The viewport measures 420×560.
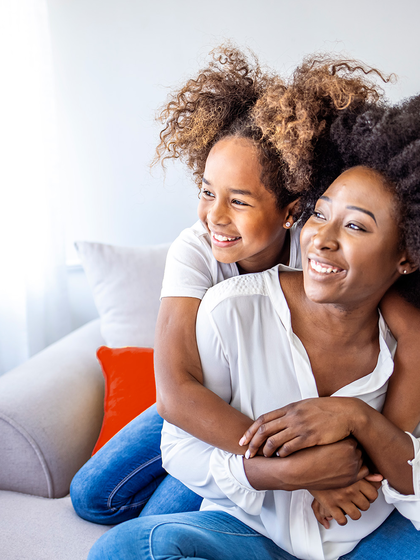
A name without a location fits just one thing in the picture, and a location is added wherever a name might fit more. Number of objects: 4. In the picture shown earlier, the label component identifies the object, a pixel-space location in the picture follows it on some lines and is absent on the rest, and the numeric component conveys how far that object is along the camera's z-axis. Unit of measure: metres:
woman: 0.98
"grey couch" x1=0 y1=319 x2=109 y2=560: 1.28
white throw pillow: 1.94
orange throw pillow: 1.63
